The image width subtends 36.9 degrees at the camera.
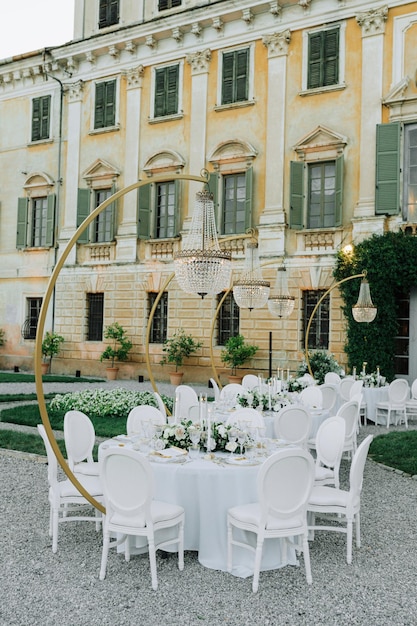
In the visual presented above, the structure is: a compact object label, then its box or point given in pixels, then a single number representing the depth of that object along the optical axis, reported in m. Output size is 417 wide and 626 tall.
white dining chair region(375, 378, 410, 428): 11.88
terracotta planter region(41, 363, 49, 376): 20.42
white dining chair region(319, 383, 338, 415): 10.38
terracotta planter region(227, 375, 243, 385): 17.00
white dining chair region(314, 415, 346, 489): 6.11
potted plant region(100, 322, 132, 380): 19.09
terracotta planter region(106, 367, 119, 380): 19.20
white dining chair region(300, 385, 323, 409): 9.37
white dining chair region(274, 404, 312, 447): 7.50
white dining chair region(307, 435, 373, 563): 5.07
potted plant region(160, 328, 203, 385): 17.94
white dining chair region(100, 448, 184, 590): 4.50
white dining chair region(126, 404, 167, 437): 6.64
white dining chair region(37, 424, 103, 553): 5.24
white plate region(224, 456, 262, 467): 5.10
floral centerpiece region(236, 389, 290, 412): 8.66
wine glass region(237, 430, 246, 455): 5.50
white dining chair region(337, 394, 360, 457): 7.90
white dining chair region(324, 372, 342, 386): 13.02
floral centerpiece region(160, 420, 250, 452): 5.53
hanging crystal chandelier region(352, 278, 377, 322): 13.11
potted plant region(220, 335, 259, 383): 16.80
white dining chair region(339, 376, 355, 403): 12.19
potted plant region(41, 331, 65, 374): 20.02
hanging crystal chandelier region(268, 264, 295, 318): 12.73
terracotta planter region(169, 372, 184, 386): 17.97
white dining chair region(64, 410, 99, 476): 6.14
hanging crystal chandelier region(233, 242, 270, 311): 10.93
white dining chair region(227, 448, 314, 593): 4.52
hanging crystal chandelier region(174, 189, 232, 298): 6.82
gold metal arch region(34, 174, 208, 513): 4.96
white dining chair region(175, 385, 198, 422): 9.30
